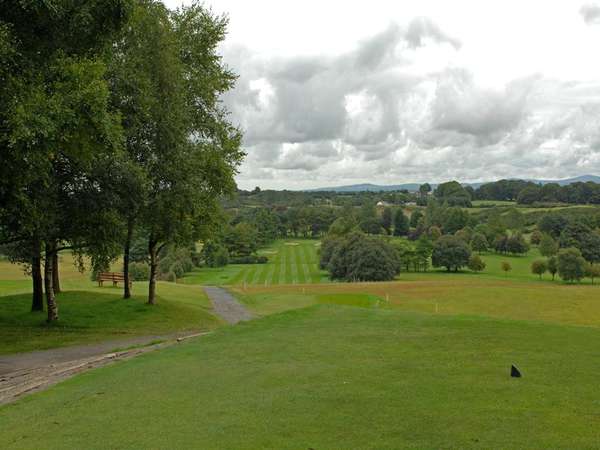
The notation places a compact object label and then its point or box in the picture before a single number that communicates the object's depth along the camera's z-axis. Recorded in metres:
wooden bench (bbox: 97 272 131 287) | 50.46
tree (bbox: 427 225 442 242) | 152.62
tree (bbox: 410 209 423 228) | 193.93
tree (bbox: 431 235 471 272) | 118.31
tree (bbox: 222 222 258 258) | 140.62
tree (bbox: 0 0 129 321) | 14.93
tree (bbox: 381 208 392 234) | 185.50
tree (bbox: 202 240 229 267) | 127.34
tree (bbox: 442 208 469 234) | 168.12
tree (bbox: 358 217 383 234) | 176.25
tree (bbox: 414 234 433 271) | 120.31
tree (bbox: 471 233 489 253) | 136.38
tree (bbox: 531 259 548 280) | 103.88
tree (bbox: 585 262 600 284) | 98.20
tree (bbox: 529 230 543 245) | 142.75
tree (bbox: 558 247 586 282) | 97.19
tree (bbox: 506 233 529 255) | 132.75
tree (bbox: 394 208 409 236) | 182.62
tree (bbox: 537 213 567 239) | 142.88
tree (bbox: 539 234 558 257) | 118.75
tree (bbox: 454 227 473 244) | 133.81
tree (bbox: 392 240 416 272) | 120.96
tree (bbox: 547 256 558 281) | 102.28
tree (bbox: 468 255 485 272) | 115.81
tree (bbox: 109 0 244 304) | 25.44
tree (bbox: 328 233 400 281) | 103.75
